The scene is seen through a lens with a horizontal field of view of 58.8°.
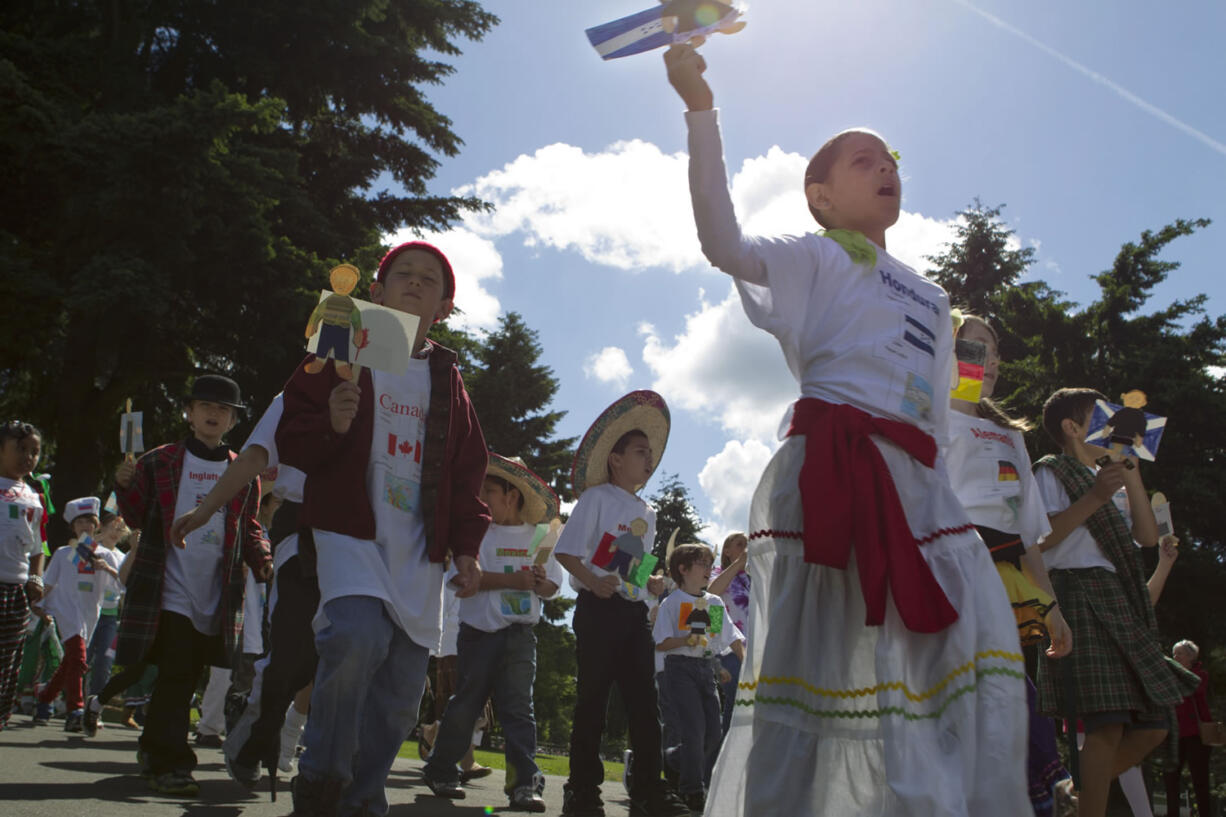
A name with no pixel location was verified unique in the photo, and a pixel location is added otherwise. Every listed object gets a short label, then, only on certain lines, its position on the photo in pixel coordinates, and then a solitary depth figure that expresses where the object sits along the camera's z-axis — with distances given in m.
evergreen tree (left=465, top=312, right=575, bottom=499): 41.47
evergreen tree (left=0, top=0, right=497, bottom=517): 16.16
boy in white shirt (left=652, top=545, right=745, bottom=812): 7.60
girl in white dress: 2.47
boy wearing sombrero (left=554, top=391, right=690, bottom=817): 6.01
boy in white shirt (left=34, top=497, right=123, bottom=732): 10.79
